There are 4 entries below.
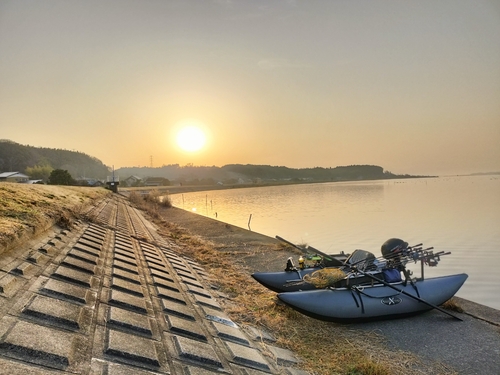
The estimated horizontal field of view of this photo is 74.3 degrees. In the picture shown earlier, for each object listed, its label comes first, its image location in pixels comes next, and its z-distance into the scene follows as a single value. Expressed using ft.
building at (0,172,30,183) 246.49
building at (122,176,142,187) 447.42
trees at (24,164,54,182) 313.94
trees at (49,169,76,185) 171.21
